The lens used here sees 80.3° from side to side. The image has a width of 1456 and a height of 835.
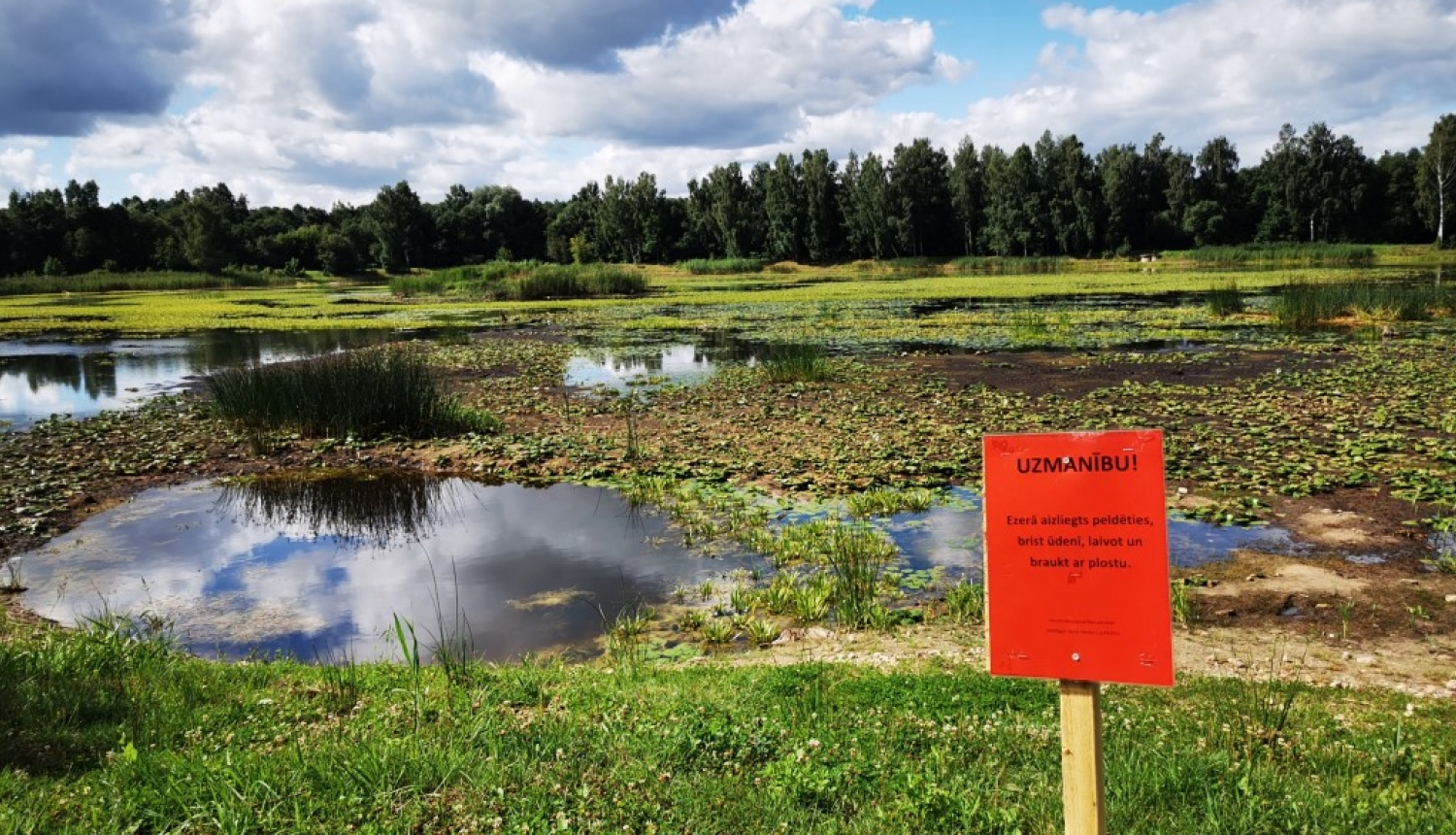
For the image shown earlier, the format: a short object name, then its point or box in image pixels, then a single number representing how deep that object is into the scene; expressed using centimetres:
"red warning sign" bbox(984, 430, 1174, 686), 256
